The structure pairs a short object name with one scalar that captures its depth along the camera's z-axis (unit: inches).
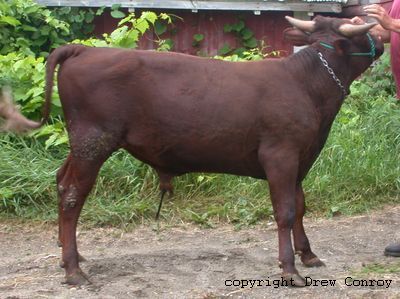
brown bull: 193.3
